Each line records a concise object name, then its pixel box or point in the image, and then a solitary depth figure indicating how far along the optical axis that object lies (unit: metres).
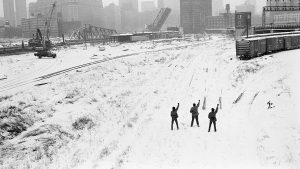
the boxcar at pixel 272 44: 44.75
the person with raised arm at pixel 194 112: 19.07
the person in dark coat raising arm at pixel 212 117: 18.27
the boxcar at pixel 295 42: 49.63
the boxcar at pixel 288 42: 47.84
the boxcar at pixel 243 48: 40.97
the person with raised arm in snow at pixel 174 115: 18.94
